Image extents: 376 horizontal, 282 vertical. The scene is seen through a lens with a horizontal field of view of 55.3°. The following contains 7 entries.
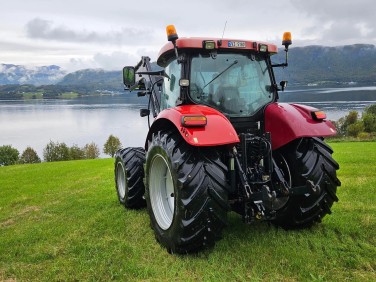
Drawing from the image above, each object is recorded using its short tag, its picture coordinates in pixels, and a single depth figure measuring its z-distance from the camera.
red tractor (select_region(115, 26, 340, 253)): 3.49
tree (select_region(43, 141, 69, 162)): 52.41
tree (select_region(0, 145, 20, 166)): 52.25
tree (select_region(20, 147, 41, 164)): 52.81
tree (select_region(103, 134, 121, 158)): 56.97
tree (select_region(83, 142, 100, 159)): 53.03
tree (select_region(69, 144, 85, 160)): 52.41
